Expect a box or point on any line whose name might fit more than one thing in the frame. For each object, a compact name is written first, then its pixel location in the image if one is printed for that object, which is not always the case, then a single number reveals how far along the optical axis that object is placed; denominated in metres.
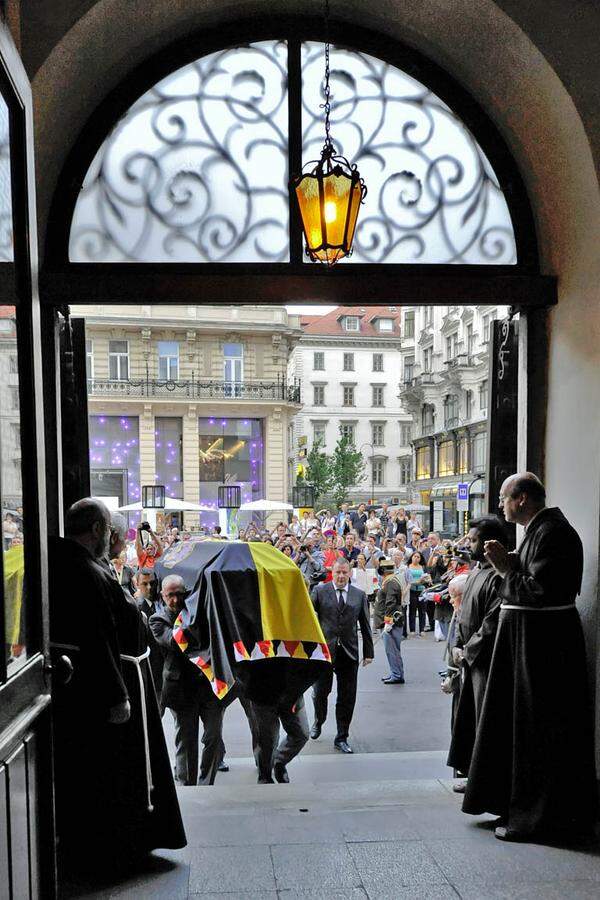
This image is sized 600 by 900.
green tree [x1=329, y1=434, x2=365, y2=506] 60.91
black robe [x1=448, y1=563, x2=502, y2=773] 4.82
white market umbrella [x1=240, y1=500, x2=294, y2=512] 21.51
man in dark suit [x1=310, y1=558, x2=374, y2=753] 8.50
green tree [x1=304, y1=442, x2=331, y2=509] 59.97
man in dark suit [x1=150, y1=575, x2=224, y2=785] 6.62
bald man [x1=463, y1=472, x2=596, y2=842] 4.13
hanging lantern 4.34
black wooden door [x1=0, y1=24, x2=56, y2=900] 2.54
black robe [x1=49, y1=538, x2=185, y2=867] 3.70
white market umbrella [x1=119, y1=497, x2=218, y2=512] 19.91
